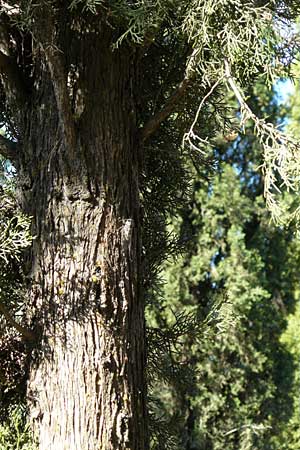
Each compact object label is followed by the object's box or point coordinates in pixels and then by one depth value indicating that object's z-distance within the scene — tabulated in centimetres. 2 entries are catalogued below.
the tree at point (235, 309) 1048
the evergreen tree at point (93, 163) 367
